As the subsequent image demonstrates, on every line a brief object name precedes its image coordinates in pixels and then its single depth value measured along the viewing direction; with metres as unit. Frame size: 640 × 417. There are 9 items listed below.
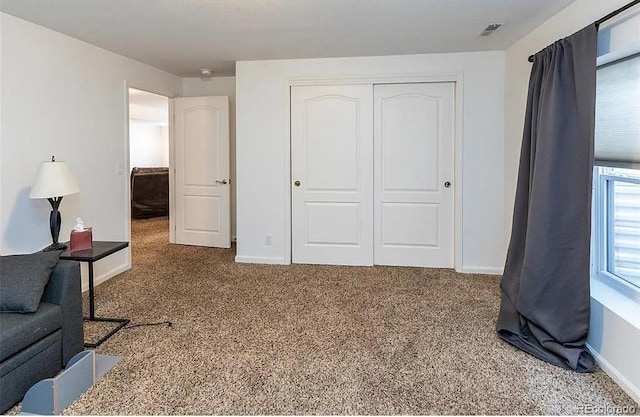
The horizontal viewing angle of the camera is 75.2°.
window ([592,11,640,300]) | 2.25
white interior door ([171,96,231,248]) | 5.40
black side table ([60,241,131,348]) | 2.82
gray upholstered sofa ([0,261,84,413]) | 1.89
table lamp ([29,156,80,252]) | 2.89
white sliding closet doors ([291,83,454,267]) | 4.37
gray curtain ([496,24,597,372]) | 2.32
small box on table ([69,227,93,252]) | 3.05
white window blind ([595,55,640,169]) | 2.25
